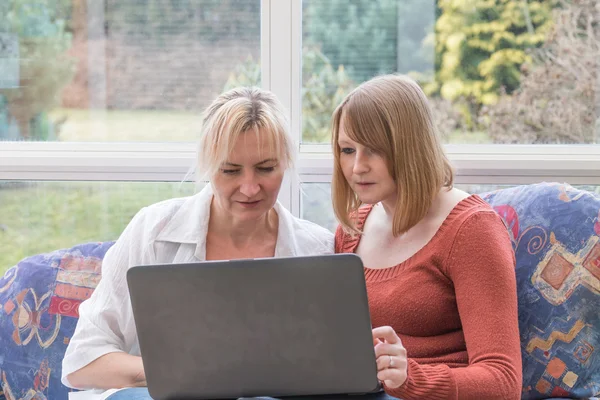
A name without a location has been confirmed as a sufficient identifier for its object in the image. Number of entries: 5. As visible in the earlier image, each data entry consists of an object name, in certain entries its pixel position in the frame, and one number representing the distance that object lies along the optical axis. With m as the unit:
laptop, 2.72
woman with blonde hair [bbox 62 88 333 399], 3.12
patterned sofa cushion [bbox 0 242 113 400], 3.32
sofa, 3.20
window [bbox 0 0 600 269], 3.70
